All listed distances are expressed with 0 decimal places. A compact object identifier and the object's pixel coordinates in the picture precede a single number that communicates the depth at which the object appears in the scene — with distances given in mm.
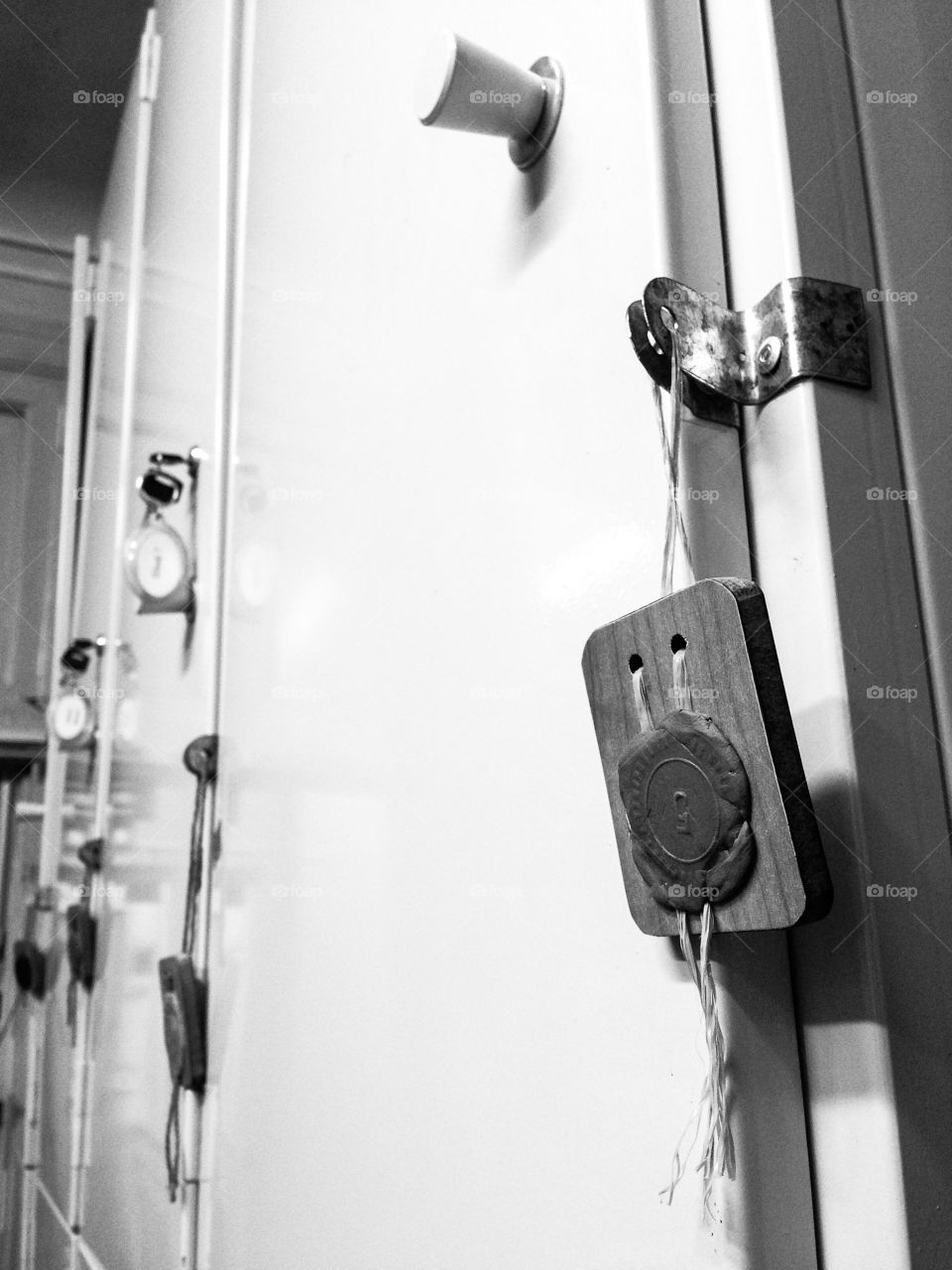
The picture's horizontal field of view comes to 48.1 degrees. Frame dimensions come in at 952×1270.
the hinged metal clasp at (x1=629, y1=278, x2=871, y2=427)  428
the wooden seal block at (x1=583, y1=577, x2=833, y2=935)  360
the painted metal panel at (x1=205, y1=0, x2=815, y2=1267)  458
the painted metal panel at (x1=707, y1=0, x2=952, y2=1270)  370
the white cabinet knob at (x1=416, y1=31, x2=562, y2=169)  533
